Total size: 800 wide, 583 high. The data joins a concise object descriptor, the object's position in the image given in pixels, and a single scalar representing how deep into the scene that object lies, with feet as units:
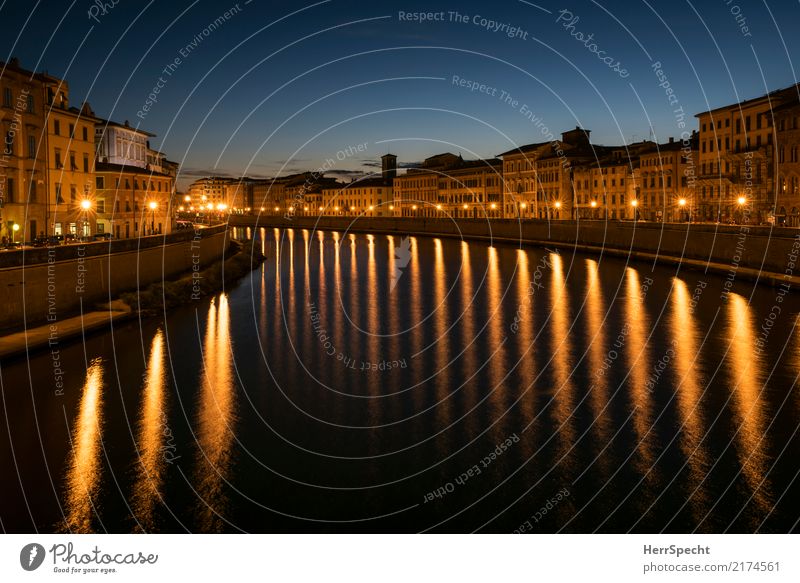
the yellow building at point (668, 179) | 240.53
